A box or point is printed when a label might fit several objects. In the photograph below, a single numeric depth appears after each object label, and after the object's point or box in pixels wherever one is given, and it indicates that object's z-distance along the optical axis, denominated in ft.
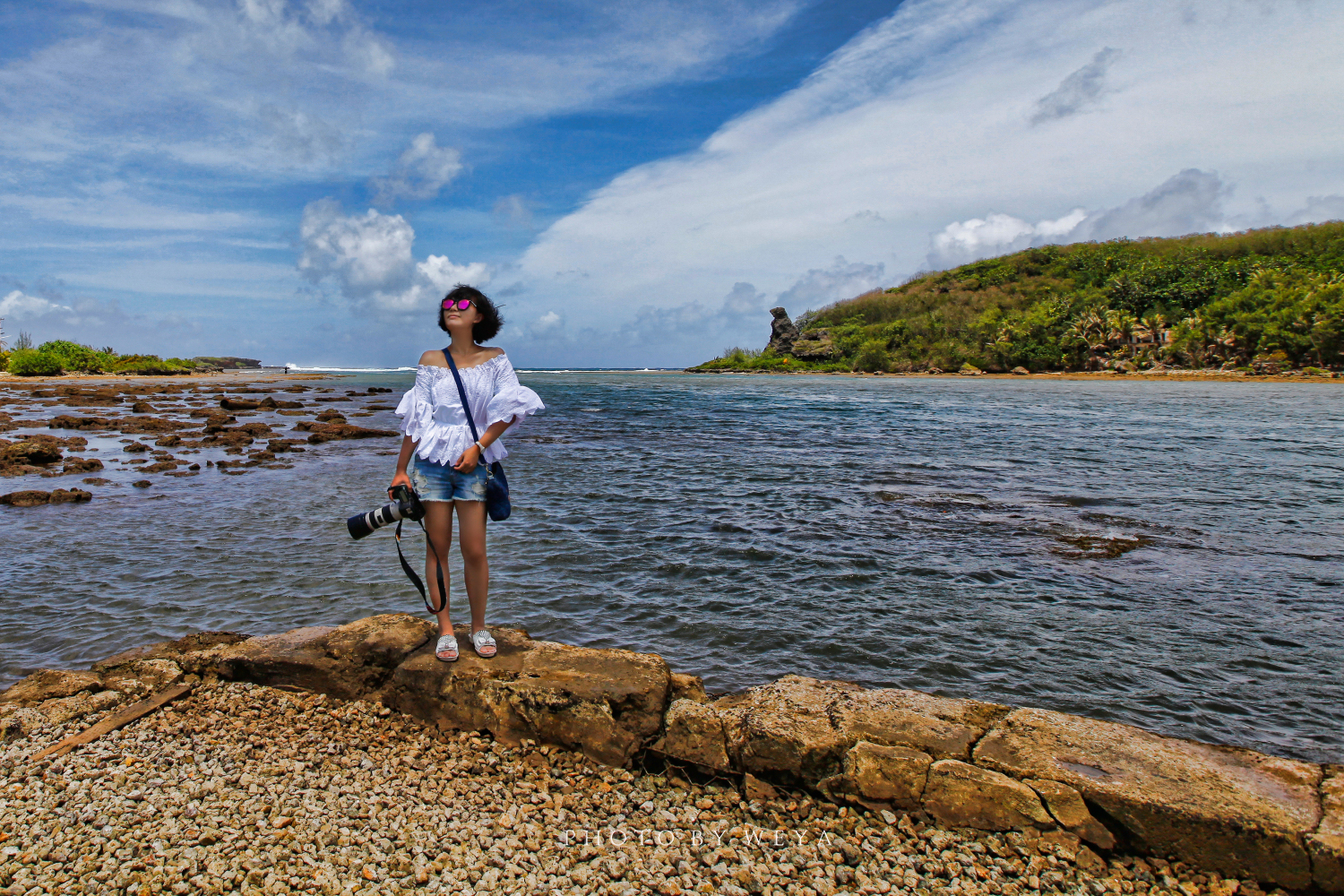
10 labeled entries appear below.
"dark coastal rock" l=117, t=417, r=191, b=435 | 67.51
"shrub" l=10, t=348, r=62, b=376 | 159.84
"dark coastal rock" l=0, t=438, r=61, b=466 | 44.55
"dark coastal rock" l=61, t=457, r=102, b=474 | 43.83
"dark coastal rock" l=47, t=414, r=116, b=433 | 67.62
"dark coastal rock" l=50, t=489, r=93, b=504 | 35.45
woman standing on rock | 13.62
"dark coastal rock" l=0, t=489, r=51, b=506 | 34.53
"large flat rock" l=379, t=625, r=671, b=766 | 12.55
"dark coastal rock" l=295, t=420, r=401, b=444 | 67.15
